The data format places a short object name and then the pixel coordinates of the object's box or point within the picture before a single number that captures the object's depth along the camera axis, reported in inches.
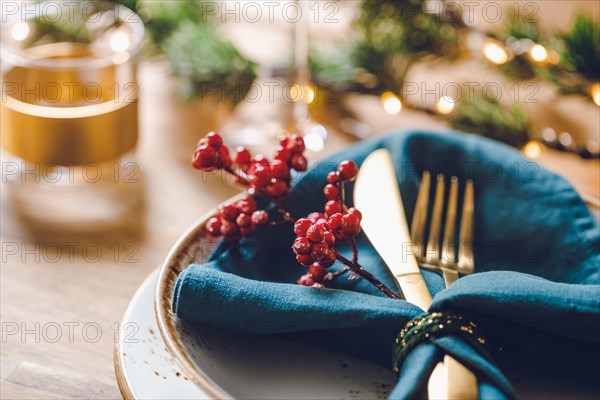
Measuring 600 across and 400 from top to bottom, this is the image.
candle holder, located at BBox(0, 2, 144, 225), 23.7
